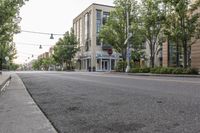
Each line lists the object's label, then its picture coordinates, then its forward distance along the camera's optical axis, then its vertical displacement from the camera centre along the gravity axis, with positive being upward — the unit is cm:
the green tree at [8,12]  1025 +368
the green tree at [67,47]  3964 +461
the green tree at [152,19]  1788 +517
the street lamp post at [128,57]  2008 +108
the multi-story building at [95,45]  3707 +496
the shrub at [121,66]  2179 -5
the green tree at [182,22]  1595 +436
